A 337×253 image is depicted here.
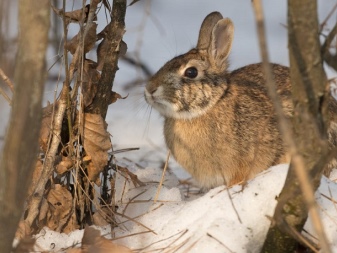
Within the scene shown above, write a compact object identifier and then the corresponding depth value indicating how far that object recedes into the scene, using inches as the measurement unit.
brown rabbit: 354.6
